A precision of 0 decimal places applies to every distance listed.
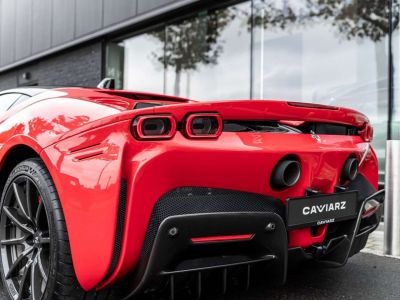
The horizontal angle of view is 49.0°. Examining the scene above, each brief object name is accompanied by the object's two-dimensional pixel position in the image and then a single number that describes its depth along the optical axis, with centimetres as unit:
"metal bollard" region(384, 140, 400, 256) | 350
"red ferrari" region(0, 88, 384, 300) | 169
